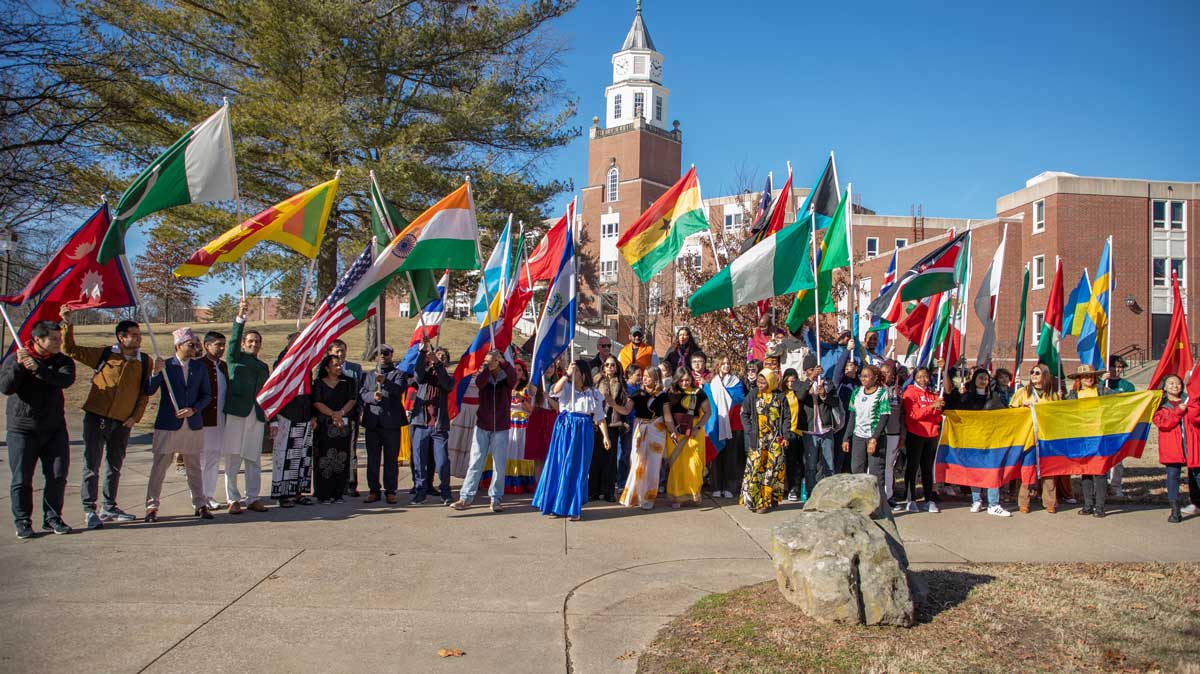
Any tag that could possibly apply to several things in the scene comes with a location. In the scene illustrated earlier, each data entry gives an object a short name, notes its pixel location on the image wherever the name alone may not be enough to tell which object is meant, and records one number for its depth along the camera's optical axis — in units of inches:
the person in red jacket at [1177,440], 357.4
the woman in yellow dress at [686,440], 386.9
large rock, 209.2
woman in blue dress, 346.9
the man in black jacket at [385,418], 369.3
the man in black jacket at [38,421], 282.2
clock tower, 2475.4
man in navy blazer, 318.7
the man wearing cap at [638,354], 467.0
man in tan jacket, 304.8
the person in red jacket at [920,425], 390.6
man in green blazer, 339.9
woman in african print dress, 373.7
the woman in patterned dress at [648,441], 376.5
